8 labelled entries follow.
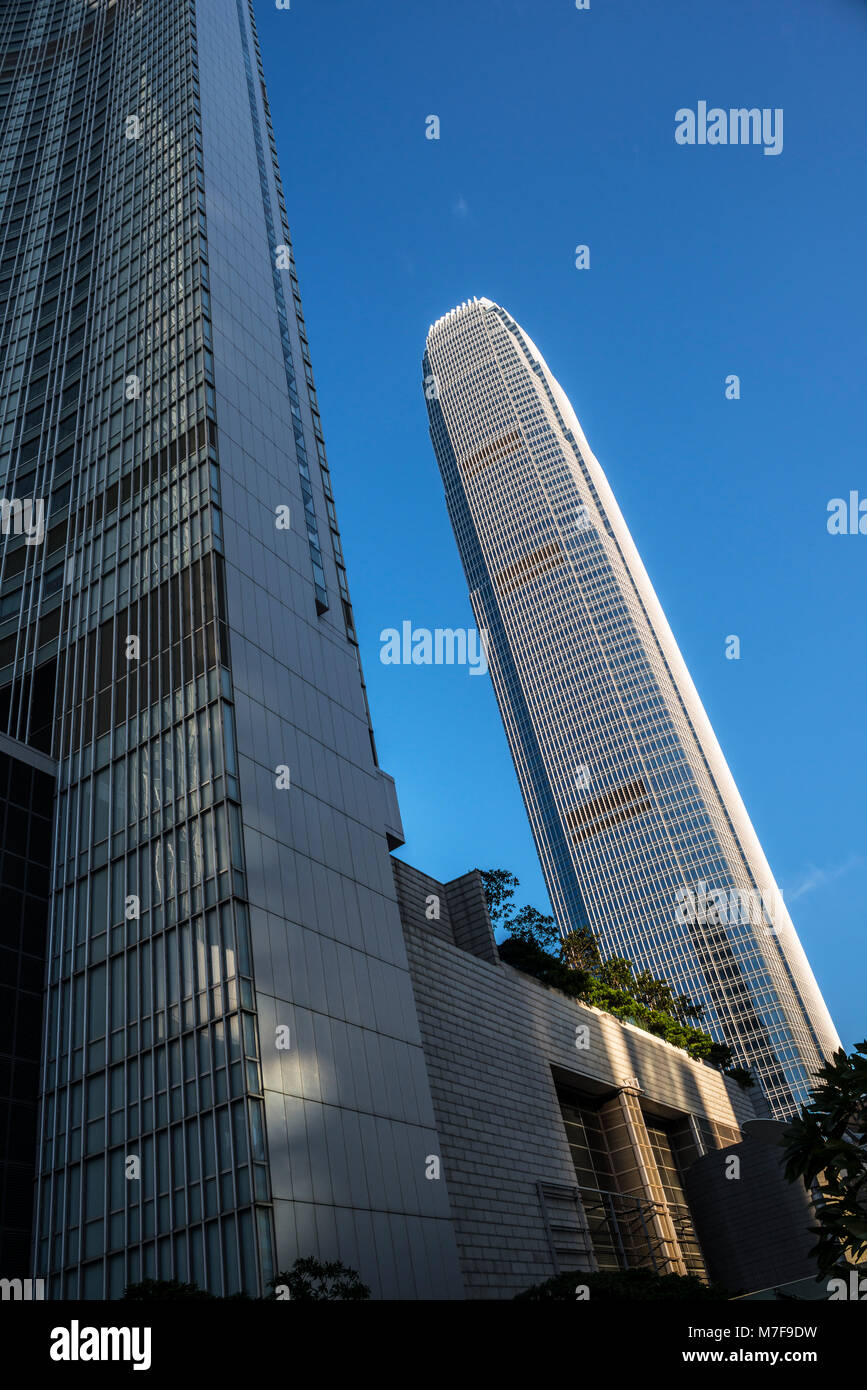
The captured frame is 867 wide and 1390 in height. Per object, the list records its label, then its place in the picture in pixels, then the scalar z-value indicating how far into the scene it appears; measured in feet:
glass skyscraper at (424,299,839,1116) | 501.56
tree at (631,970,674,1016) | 230.89
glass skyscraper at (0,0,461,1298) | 90.12
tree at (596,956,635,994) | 230.07
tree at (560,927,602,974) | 225.35
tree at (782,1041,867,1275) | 46.83
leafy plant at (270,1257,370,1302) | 74.15
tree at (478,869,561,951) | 173.88
